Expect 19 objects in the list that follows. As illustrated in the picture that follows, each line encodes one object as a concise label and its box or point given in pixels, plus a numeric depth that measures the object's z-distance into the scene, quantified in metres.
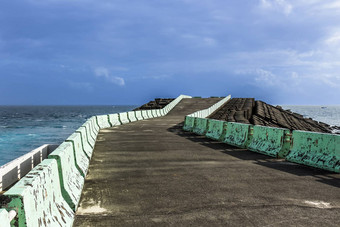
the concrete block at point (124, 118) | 26.15
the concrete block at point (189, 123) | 19.56
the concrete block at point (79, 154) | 7.10
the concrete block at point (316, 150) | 8.46
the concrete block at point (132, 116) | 28.53
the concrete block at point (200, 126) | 17.33
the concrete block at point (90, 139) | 11.67
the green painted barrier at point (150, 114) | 34.45
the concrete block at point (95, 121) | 19.16
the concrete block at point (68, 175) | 5.09
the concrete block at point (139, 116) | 30.67
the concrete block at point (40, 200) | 3.08
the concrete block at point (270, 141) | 10.32
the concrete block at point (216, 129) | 14.77
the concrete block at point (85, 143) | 9.39
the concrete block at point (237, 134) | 12.65
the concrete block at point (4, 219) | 2.66
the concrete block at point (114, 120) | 23.86
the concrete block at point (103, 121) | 21.42
